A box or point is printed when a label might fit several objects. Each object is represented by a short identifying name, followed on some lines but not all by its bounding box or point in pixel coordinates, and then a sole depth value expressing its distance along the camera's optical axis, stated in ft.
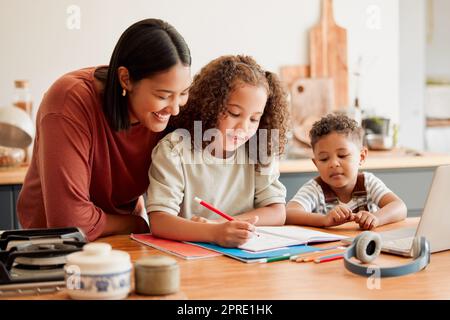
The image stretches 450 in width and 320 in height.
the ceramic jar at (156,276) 5.97
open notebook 7.27
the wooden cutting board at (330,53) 13.87
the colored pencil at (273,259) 6.90
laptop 6.81
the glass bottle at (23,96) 12.40
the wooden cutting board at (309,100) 13.85
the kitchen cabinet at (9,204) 11.33
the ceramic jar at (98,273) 5.81
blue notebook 6.94
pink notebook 7.07
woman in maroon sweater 7.66
